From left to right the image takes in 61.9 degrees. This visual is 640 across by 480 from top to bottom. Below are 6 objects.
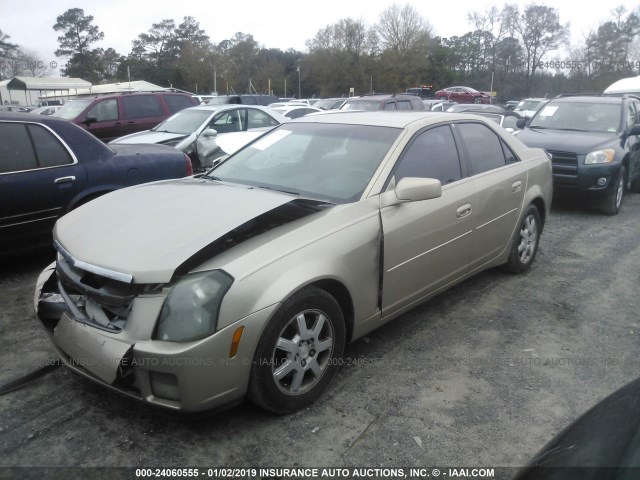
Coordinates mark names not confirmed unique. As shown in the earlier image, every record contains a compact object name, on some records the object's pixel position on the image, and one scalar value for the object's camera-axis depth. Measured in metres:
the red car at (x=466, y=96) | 41.19
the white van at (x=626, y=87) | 15.13
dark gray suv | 7.66
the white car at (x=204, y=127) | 8.84
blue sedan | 4.69
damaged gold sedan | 2.50
